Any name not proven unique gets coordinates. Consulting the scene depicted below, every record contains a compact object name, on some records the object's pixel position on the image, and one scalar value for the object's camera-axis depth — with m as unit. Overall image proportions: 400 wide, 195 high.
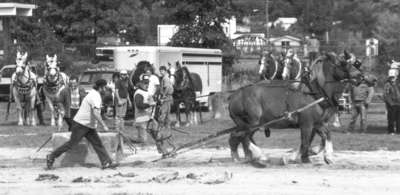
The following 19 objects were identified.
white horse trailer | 35.81
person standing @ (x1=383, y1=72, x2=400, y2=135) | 26.20
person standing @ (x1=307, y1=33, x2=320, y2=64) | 54.16
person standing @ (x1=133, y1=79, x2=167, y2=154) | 19.88
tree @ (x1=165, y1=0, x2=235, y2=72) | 49.91
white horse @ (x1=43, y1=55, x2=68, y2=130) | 28.75
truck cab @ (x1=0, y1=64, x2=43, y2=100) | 45.91
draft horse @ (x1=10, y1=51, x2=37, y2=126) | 30.20
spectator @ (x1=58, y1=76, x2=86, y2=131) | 24.27
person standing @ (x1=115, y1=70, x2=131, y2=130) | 27.97
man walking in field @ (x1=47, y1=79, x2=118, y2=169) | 17.97
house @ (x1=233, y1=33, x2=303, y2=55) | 57.24
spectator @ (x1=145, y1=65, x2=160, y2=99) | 21.72
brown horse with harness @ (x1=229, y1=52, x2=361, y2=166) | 18.25
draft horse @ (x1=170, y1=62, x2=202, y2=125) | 29.97
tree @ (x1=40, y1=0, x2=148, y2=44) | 69.12
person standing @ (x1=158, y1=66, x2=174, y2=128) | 21.72
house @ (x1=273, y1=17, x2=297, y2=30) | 139.70
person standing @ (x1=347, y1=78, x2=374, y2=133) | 26.98
